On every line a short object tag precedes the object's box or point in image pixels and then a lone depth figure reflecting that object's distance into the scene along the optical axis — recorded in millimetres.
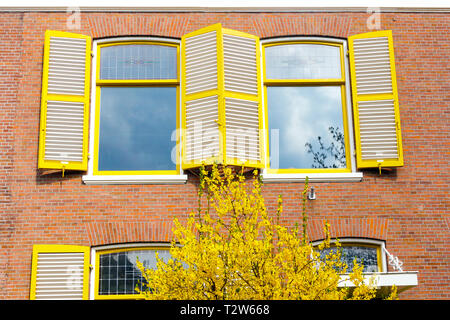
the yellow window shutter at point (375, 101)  8695
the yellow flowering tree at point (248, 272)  5835
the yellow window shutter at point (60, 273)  8102
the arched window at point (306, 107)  8969
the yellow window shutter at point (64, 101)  8555
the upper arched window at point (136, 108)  8875
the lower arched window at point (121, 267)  8273
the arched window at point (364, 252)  8453
